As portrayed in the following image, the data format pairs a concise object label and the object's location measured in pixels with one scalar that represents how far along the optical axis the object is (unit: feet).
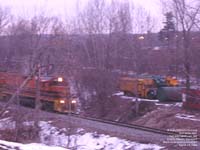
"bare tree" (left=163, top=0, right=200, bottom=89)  121.97
